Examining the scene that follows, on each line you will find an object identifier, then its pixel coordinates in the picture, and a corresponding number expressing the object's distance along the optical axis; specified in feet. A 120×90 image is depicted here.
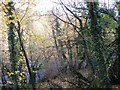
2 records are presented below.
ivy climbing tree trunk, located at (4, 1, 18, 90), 68.87
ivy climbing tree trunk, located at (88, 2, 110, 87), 46.83
